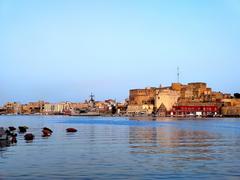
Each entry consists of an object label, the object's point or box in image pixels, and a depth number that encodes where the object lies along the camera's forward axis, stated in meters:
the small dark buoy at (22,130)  63.78
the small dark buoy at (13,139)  42.16
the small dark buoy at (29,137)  46.06
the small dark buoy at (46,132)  54.58
